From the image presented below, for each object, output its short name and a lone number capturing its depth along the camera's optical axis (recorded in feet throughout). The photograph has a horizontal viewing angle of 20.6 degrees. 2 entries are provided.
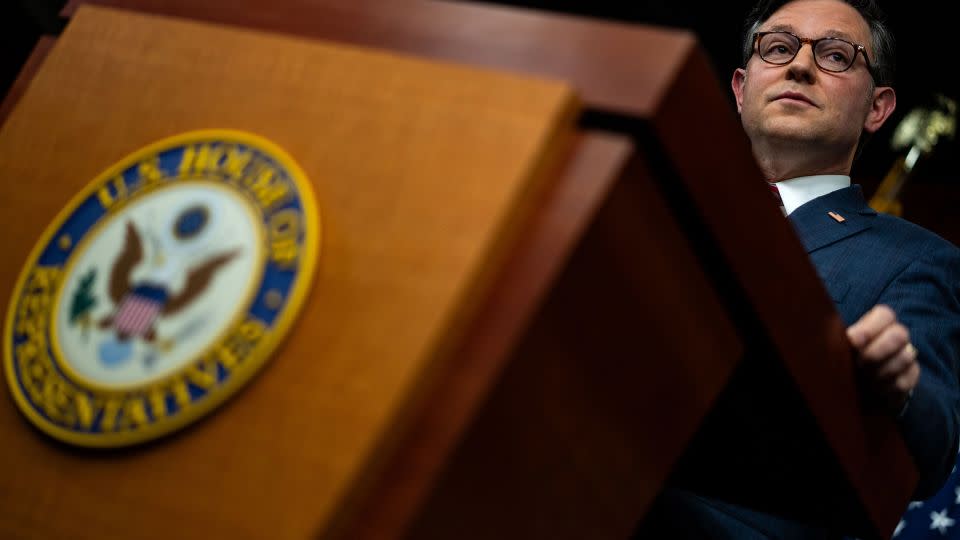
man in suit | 6.84
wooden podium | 5.29
